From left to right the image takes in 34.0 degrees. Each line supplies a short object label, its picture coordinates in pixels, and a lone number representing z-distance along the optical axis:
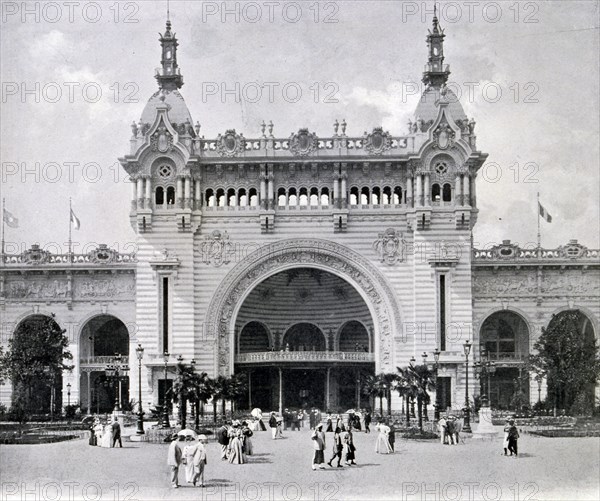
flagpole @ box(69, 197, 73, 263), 55.32
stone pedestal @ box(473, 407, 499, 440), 39.62
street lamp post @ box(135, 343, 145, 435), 41.01
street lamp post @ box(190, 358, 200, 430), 43.12
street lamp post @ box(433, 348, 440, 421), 47.03
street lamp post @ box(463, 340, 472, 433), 42.43
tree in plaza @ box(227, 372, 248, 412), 49.50
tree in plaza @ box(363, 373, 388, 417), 50.44
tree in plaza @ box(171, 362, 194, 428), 42.16
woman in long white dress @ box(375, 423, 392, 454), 34.22
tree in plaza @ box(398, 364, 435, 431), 42.98
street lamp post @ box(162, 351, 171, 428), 43.16
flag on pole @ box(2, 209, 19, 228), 47.39
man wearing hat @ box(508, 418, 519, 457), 32.47
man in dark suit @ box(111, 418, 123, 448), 37.03
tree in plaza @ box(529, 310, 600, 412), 48.56
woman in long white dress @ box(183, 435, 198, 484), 26.38
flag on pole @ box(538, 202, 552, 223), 54.36
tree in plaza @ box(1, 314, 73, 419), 51.00
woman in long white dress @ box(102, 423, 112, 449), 37.19
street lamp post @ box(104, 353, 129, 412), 57.78
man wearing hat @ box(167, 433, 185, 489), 26.27
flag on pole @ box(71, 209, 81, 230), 55.72
